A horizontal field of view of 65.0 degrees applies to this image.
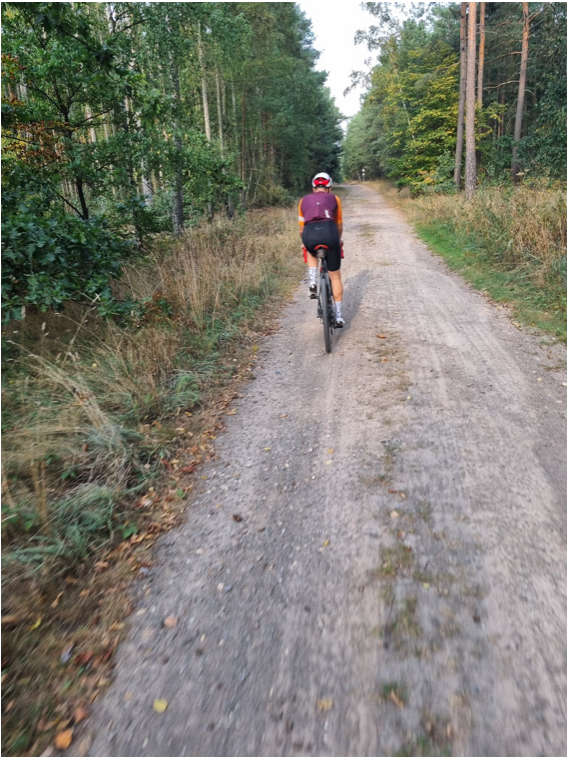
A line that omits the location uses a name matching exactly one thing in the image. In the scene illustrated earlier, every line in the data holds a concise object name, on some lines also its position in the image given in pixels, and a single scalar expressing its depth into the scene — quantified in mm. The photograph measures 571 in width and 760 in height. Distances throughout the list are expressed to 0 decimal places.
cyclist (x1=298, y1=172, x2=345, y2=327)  5758
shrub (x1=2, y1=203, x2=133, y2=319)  4527
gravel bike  5809
